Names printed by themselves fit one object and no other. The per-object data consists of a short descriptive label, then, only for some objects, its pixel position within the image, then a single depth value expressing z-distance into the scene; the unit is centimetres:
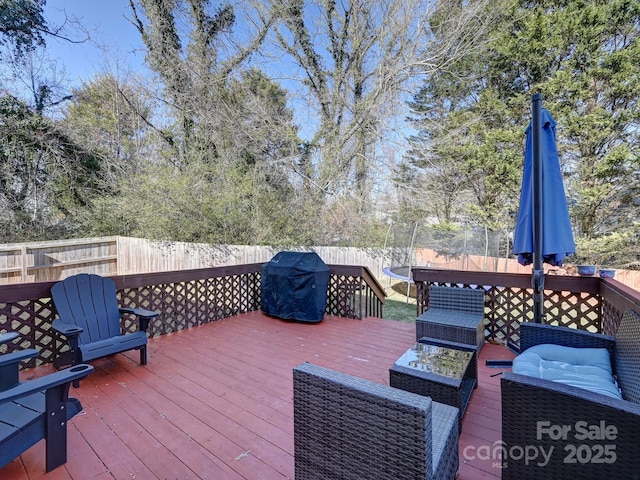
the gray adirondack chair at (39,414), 156
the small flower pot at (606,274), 314
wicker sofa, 122
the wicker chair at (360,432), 108
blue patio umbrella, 248
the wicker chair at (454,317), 309
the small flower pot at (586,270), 330
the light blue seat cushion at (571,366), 180
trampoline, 748
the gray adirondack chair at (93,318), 279
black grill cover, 468
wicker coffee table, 199
